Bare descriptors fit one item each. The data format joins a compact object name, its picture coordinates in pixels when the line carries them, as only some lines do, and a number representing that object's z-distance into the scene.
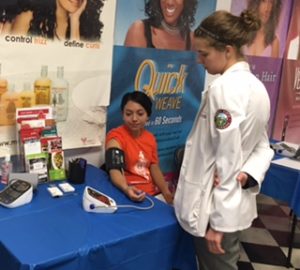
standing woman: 1.27
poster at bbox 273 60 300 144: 3.63
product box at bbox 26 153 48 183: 1.69
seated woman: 1.94
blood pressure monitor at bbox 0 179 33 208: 1.44
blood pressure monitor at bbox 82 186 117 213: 1.45
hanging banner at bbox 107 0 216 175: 2.19
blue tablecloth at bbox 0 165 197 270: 1.15
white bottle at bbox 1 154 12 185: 1.68
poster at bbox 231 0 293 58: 3.15
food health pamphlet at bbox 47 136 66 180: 1.76
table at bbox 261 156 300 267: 2.24
